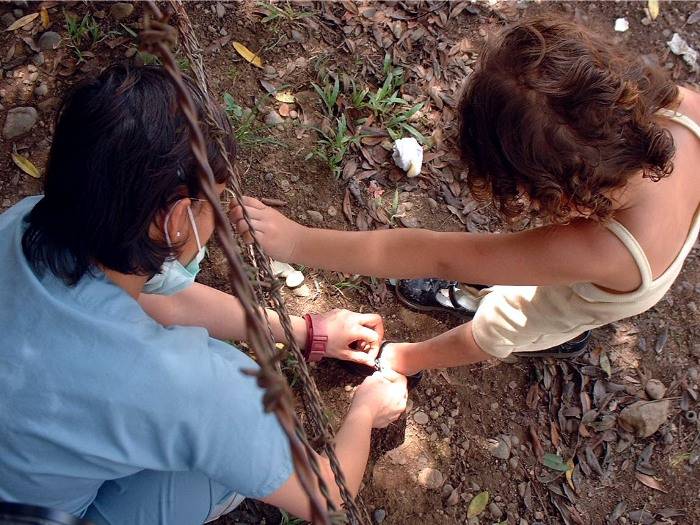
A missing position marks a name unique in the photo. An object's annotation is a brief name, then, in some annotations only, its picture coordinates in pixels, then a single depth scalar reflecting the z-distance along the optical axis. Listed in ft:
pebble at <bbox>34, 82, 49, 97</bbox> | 7.84
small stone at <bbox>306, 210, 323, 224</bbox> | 8.01
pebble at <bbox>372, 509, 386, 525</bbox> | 6.86
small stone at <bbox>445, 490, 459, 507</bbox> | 7.09
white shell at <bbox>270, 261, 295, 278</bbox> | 7.65
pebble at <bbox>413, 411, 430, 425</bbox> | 7.44
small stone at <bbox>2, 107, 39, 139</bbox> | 7.64
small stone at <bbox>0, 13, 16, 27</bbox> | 8.05
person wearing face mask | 3.75
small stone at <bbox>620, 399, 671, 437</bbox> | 7.63
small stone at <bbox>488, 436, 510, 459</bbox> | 7.43
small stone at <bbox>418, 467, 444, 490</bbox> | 7.14
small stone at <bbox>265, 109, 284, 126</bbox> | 8.29
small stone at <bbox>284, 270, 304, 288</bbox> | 7.63
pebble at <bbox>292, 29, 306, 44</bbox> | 8.76
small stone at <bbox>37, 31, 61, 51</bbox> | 8.01
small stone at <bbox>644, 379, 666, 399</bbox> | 7.88
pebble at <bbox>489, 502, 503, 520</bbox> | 7.16
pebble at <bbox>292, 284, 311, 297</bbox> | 7.68
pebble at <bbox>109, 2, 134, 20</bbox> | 8.26
